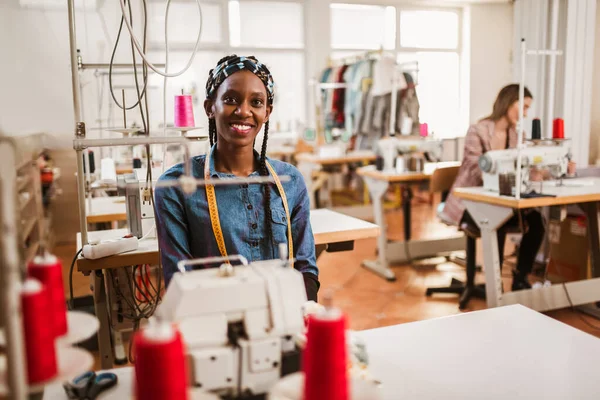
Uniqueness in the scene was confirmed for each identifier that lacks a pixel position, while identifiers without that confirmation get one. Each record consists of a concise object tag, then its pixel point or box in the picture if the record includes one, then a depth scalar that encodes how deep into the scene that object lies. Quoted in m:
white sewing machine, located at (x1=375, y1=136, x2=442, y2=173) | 4.16
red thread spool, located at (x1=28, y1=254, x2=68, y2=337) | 0.72
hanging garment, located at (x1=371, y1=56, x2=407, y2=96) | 6.07
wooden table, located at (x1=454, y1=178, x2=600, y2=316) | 2.84
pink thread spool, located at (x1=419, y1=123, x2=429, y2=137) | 4.17
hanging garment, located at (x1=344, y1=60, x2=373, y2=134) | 6.38
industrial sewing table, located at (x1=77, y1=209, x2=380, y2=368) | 2.01
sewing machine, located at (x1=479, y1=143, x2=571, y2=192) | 2.80
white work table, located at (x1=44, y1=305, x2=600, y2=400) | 1.02
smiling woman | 1.48
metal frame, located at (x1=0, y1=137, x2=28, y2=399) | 0.57
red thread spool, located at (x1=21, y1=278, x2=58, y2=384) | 0.64
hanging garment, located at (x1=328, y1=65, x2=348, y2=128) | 6.80
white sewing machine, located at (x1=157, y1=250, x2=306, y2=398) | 0.83
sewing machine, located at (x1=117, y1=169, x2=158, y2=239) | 2.14
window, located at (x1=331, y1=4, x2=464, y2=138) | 7.73
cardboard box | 3.51
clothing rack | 6.26
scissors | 0.99
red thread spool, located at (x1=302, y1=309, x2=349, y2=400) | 0.69
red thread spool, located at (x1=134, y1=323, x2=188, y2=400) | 0.61
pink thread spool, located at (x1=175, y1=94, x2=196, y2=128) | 2.51
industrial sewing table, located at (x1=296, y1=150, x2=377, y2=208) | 5.62
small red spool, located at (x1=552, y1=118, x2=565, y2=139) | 2.99
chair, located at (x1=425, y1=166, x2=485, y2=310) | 3.38
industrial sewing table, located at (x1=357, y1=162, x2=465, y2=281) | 4.05
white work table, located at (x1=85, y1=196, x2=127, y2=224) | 2.83
